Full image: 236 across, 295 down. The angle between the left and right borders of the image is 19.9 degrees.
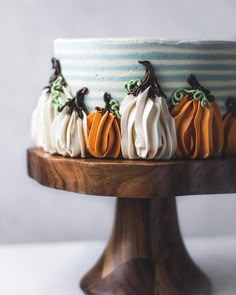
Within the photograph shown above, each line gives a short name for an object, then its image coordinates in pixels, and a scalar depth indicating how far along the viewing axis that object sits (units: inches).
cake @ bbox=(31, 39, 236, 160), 22.7
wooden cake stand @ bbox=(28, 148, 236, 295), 21.9
